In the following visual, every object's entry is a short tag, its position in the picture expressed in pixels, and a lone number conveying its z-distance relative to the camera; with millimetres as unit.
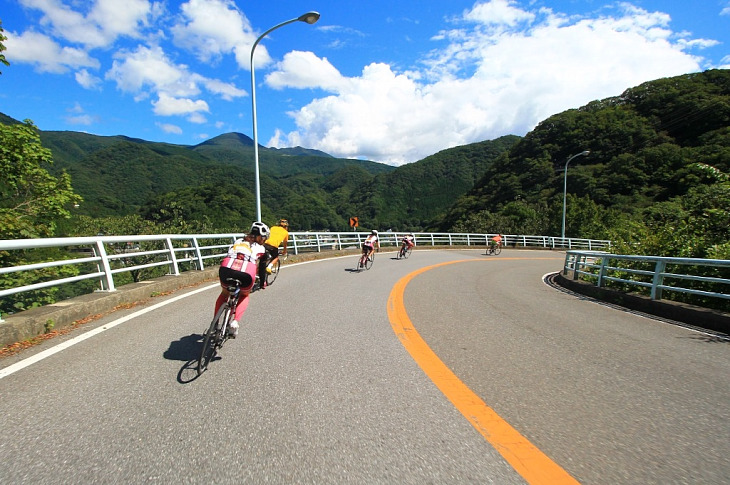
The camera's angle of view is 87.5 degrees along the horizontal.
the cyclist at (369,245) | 13738
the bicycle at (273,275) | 9795
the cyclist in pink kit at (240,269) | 3902
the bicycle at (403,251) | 20062
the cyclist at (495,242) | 26759
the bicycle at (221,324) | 3707
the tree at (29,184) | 12055
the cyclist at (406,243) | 19772
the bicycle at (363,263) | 13594
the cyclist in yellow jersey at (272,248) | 8617
